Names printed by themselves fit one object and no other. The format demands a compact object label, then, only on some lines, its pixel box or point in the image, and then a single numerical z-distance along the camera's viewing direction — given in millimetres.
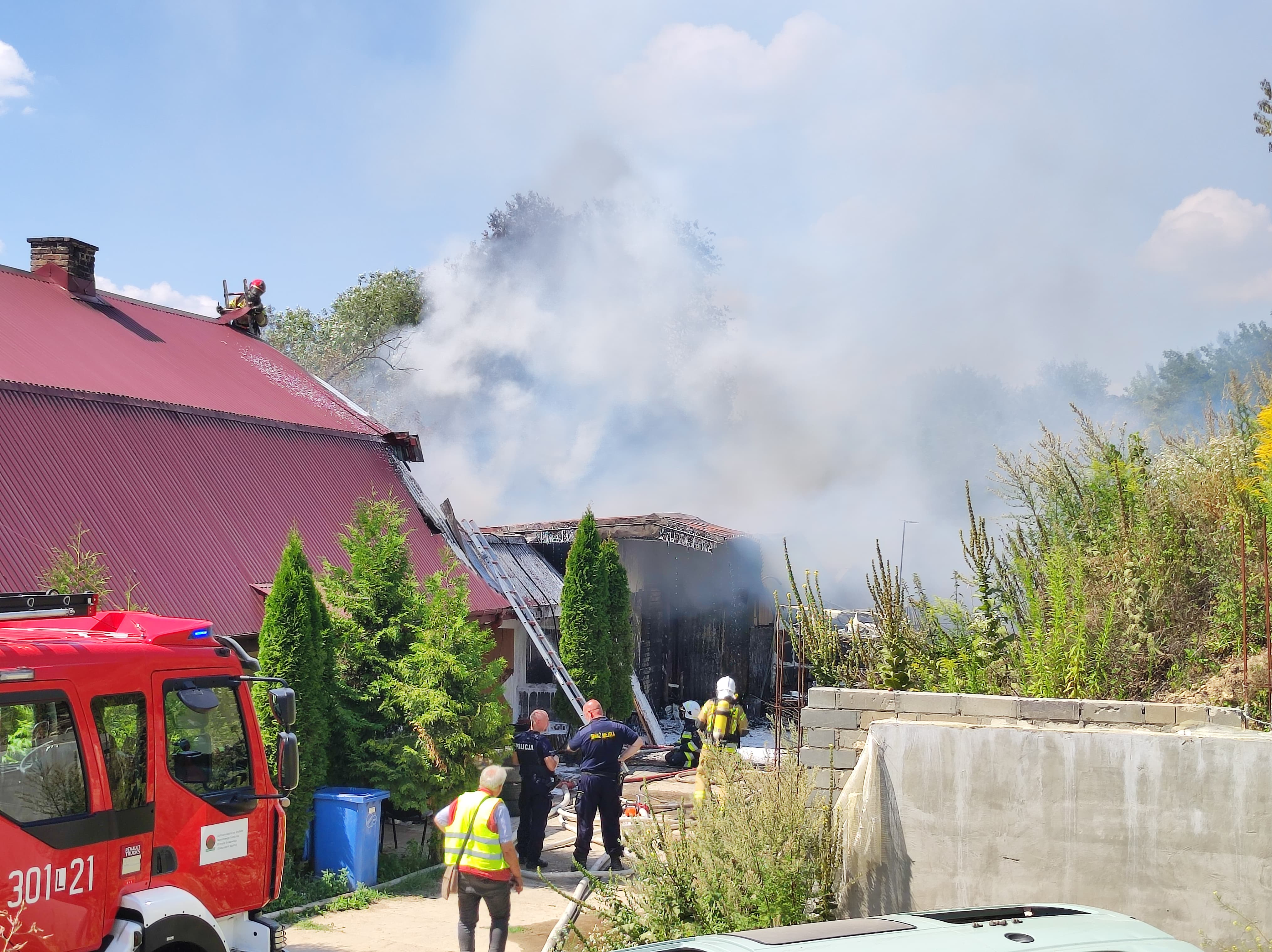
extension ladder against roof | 15891
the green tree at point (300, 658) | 9492
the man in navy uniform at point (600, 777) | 10383
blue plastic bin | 9648
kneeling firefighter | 15352
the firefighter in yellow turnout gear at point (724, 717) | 12742
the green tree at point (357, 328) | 41781
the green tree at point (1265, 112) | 22625
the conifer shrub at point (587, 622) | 16188
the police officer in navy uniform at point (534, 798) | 10609
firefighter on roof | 18891
